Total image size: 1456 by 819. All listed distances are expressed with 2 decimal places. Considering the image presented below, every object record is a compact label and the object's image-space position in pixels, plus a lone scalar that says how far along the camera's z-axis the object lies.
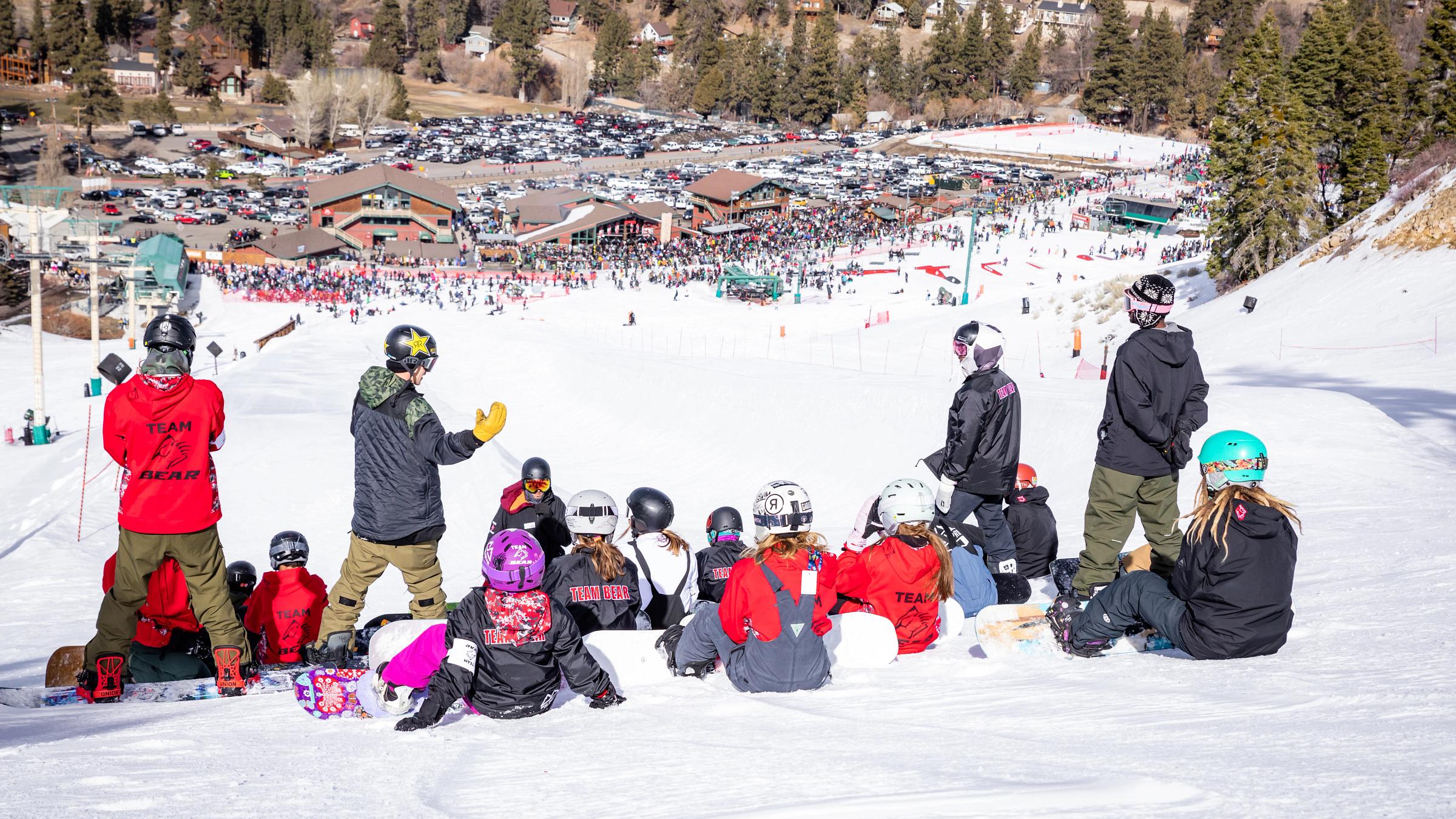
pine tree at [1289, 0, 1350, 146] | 50.59
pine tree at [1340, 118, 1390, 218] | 43.78
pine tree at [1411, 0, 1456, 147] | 46.53
